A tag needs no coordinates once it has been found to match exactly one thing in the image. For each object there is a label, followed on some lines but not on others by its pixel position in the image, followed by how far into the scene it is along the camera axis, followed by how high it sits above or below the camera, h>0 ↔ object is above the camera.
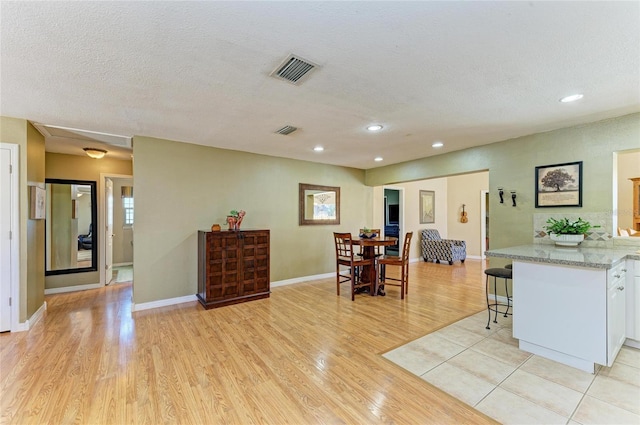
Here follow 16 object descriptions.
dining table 4.33 -0.63
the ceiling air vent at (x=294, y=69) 2.00 +1.09
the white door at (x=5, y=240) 3.04 -0.31
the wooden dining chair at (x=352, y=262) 4.23 -0.80
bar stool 3.12 -0.72
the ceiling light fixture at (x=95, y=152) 4.42 +0.97
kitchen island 2.16 -0.78
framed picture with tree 3.41 +0.34
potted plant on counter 3.12 -0.23
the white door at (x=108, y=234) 5.17 -0.42
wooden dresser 3.93 -0.82
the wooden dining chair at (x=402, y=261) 4.29 -0.78
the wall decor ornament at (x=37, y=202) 3.32 +0.12
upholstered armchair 7.18 -0.99
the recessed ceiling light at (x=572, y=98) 2.54 +1.07
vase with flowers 4.30 -0.11
